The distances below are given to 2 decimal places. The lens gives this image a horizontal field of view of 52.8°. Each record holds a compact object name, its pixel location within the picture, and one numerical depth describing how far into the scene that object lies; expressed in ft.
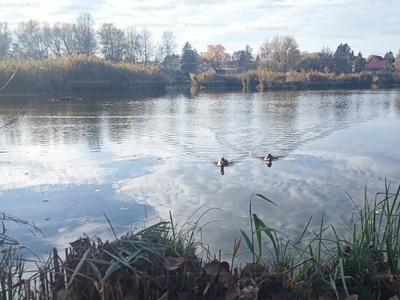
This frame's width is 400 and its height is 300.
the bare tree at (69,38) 199.21
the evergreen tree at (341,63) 202.28
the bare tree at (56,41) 197.36
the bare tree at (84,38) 202.28
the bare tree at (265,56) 196.13
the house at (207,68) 270.51
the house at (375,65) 261.40
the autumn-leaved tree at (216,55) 322.55
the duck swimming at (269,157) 32.44
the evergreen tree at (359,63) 230.48
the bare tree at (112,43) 215.31
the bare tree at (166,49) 262.47
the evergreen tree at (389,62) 201.40
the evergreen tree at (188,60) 243.81
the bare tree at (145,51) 246.68
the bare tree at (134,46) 227.61
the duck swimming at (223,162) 30.68
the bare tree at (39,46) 131.44
